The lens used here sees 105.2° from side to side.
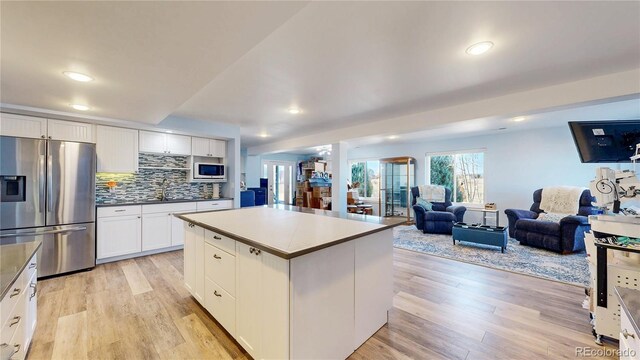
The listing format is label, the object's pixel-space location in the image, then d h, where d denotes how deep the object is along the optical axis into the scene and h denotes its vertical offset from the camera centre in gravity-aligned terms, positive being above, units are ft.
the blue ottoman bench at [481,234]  13.25 -3.06
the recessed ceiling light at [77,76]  6.70 +2.92
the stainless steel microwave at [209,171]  14.92 +0.57
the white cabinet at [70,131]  10.80 +2.26
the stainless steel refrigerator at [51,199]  9.39 -0.80
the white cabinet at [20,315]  4.06 -2.61
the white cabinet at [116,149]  12.06 +1.57
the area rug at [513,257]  10.43 -3.94
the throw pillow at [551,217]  14.34 -2.17
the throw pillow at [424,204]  19.10 -1.87
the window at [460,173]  19.95 +0.60
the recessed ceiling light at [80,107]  9.65 +2.95
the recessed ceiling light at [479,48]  6.29 +3.51
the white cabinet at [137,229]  11.74 -2.56
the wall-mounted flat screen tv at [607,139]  5.83 +1.01
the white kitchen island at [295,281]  4.65 -2.31
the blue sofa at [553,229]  12.85 -2.72
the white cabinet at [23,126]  9.73 +2.22
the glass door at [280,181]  29.84 -0.11
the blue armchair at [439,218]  17.57 -2.73
